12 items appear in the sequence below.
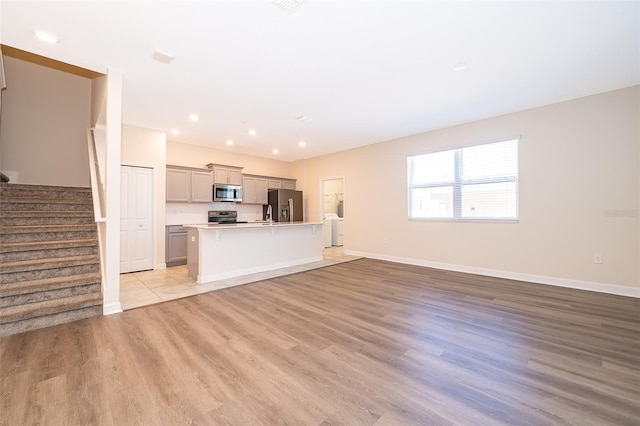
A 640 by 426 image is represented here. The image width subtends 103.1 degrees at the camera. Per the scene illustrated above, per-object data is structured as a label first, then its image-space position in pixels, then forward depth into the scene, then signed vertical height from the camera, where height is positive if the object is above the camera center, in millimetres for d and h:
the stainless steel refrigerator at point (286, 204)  7465 +244
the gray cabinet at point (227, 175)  6512 +999
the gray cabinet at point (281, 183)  7836 +928
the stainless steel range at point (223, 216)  6668 -99
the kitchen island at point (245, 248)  4320 -701
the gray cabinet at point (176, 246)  5582 -742
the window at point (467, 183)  4562 +576
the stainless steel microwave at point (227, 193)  6512 +516
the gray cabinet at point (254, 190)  7191 +660
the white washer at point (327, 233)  8627 -716
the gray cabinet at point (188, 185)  5805 +652
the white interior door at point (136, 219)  4922 -127
